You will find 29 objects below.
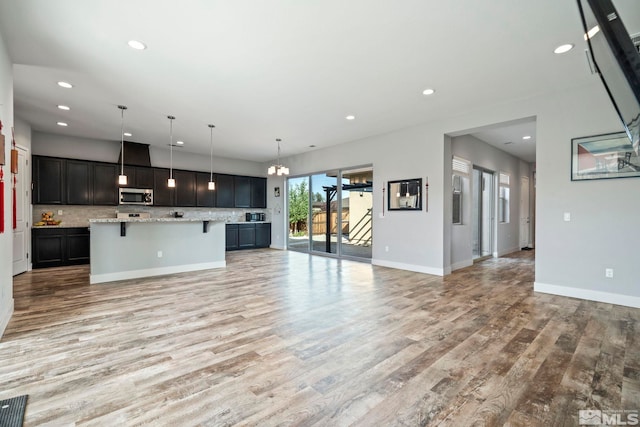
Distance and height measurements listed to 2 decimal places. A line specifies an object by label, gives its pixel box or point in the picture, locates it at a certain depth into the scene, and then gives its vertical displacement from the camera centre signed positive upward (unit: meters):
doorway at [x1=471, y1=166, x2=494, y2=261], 7.58 -0.17
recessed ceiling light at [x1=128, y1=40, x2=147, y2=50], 3.00 +1.76
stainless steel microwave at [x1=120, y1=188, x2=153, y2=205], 7.24 +0.40
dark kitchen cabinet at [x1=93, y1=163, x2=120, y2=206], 6.96 +0.69
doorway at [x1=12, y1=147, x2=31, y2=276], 5.46 -0.14
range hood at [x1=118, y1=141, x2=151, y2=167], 7.27 +1.47
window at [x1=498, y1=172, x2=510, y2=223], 7.88 +0.34
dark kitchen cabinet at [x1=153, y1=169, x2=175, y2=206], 7.75 +0.59
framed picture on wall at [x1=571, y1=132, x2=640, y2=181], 3.69 +0.70
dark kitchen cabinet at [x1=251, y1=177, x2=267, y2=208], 9.73 +0.65
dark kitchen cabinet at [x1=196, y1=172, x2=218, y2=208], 8.56 +0.56
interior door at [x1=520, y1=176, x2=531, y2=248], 9.06 -0.14
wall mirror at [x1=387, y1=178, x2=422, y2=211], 5.85 +0.34
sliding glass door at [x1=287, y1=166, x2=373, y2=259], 7.56 +0.00
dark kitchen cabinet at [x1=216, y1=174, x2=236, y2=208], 8.96 +0.64
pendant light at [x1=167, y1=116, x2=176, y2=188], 5.53 +1.71
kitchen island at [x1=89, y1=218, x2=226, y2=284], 4.89 -0.66
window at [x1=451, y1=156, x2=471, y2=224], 6.17 +0.64
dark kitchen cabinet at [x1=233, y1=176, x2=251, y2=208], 9.32 +0.66
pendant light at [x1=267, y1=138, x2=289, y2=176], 6.82 +0.97
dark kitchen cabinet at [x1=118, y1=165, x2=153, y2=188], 7.31 +0.91
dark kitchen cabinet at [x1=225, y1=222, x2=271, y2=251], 8.92 -0.78
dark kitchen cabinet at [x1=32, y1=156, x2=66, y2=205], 6.22 +0.69
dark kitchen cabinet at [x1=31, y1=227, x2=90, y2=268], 6.06 -0.74
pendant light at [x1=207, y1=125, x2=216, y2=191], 5.97 +1.29
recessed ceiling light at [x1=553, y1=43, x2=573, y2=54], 3.04 +1.73
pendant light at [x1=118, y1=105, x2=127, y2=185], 4.89 +1.76
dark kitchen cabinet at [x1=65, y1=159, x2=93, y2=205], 6.61 +0.68
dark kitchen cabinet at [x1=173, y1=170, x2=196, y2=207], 8.16 +0.68
